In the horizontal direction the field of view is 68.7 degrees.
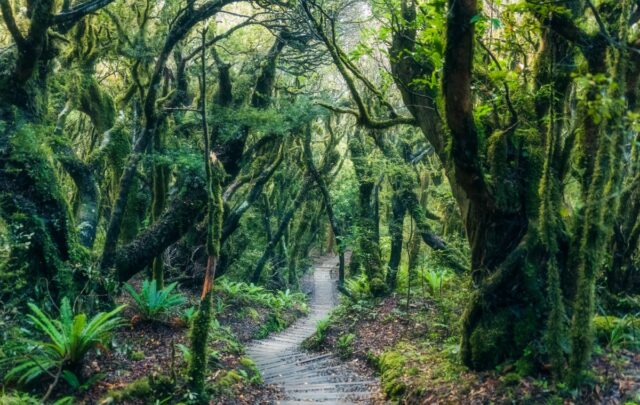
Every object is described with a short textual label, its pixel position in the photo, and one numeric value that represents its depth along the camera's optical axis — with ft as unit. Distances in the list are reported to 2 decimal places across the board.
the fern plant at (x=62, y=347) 19.38
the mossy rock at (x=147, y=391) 20.10
